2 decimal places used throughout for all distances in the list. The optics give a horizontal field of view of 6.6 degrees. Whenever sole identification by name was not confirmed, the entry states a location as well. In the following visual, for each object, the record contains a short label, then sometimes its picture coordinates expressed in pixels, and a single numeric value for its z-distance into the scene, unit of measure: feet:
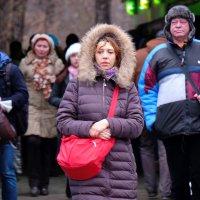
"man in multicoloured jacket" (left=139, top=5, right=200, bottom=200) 50.44
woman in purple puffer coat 43.63
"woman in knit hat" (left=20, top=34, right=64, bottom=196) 72.21
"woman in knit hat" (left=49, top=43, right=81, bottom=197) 69.12
